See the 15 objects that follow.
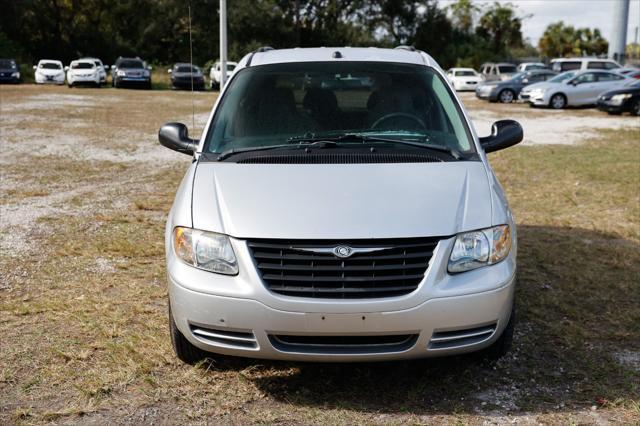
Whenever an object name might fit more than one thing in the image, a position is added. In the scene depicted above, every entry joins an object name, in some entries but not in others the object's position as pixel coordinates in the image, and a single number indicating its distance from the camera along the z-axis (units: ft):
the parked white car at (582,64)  109.40
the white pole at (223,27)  59.11
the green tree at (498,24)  214.69
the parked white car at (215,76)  135.93
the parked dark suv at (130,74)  130.30
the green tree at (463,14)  203.62
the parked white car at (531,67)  130.52
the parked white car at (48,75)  134.51
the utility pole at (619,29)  150.97
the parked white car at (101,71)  133.49
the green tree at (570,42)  273.13
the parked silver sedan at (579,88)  85.25
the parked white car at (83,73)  126.62
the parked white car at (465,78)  133.80
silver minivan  11.07
